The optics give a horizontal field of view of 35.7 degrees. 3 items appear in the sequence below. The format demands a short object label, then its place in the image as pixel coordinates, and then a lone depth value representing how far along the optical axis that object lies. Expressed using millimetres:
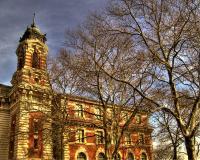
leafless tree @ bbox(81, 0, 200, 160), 14977
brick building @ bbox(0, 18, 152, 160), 39062
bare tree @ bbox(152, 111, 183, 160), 27453
